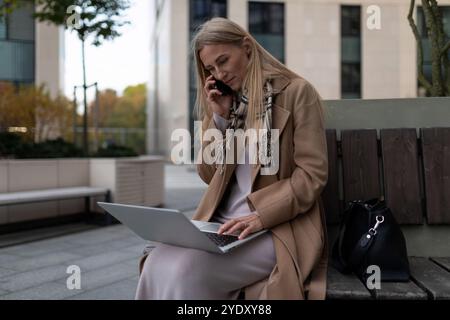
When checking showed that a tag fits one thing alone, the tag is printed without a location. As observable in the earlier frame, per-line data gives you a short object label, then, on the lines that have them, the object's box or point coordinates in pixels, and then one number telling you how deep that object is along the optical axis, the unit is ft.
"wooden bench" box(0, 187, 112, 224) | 18.62
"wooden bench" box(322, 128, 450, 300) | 8.11
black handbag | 6.43
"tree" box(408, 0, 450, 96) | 10.39
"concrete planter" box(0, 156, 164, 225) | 20.71
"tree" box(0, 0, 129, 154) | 27.61
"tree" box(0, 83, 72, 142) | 31.76
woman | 6.02
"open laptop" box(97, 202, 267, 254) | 5.42
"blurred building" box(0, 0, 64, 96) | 60.75
